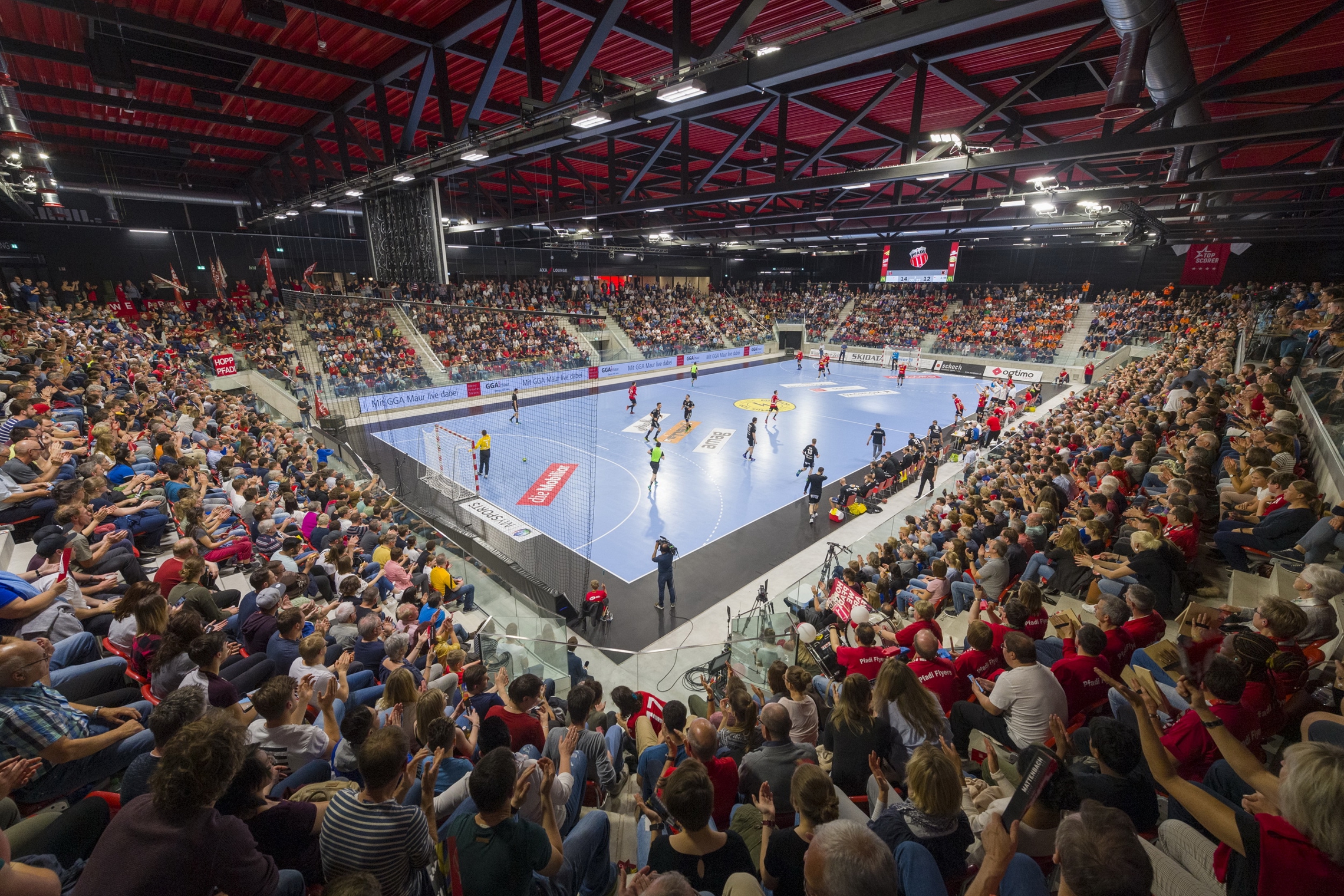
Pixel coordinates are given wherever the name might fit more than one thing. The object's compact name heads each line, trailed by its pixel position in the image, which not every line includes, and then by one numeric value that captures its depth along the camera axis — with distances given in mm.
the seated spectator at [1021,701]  3412
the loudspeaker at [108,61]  6562
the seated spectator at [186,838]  1837
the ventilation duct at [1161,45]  4148
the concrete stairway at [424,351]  22234
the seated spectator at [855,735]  3377
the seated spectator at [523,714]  3531
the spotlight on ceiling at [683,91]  5566
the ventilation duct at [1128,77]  4859
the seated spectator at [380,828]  2363
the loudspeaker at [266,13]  5472
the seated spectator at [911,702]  3344
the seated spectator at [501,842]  2312
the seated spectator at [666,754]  3398
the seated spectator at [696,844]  2283
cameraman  9648
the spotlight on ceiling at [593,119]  6438
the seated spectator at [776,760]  3133
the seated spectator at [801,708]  3916
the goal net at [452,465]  14031
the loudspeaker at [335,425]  16359
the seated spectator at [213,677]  3379
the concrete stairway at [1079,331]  33781
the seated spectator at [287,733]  3203
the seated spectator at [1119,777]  2510
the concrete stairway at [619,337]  34562
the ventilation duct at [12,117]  8317
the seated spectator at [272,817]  2385
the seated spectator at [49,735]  2531
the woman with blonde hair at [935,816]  2266
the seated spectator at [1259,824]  1725
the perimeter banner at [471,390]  19844
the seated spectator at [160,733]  2543
